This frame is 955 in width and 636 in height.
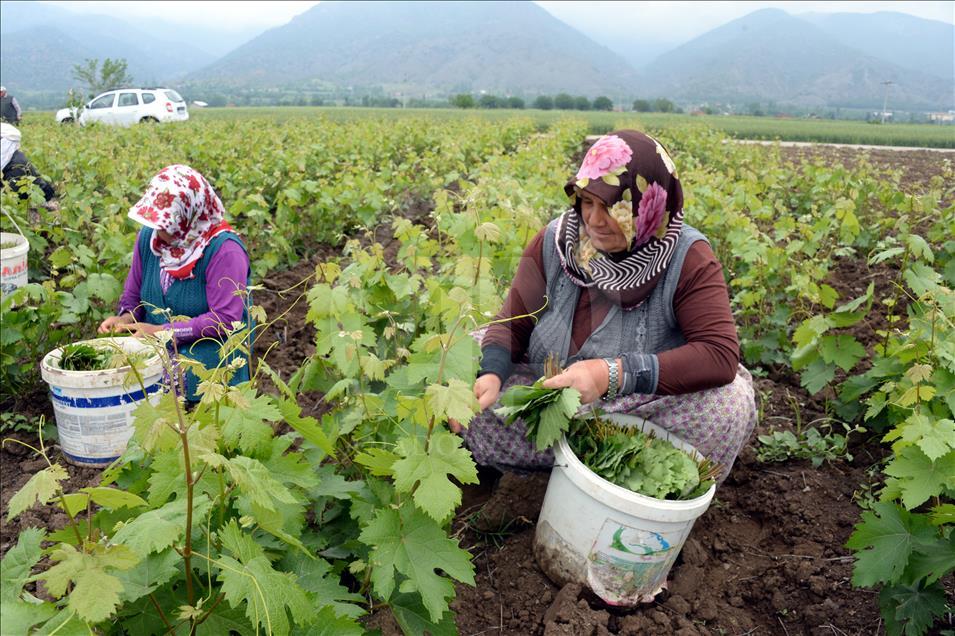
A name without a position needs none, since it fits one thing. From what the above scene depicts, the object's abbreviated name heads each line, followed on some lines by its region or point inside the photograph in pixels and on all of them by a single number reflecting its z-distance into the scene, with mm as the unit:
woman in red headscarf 3029
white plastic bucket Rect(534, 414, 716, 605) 1958
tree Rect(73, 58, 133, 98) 40216
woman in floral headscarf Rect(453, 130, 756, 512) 2346
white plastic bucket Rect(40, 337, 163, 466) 2822
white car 20797
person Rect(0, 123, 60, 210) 6258
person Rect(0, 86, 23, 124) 13559
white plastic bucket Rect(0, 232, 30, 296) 3977
